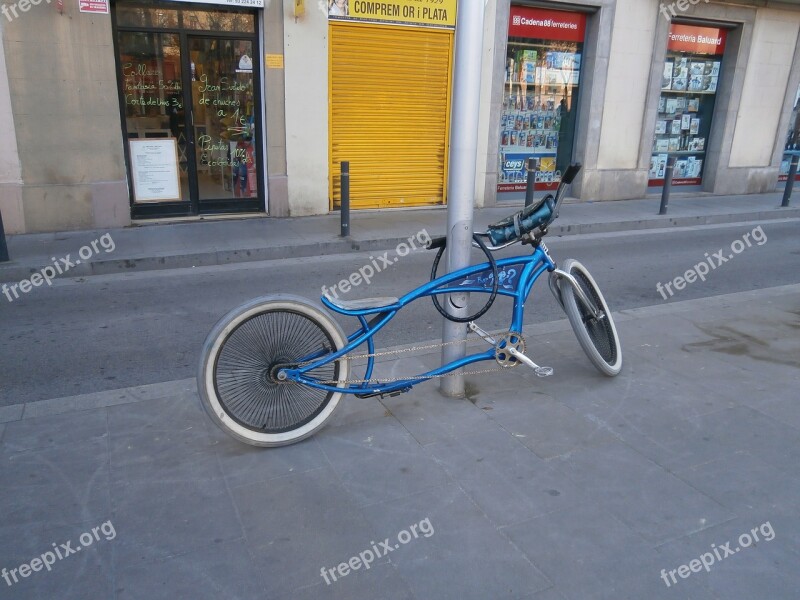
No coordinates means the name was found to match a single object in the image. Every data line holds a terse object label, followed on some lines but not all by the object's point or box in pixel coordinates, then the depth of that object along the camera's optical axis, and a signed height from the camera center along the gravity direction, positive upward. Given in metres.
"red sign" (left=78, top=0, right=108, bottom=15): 8.98 +1.23
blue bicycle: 3.64 -1.36
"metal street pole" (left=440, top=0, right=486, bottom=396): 3.86 -0.22
